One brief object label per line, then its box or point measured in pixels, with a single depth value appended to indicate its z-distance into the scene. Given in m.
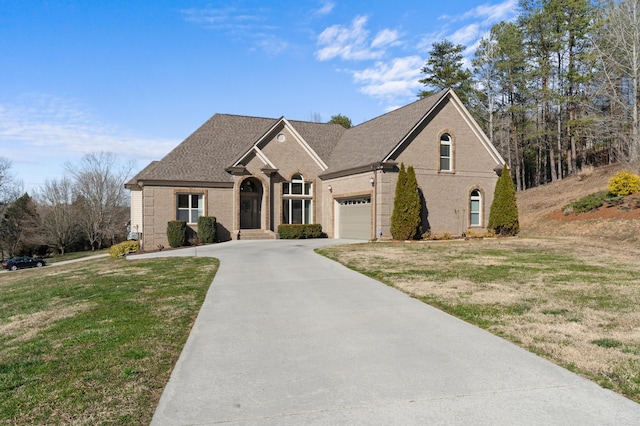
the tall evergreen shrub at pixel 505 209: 24.44
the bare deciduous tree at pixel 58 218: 50.94
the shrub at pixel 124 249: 22.15
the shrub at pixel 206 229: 24.47
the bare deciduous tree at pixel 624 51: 29.12
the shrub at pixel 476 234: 23.82
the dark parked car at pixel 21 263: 36.81
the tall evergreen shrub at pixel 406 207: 22.67
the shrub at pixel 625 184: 23.77
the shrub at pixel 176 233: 23.80
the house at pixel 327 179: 24.39
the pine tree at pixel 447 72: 48.38
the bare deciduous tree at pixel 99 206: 54.09
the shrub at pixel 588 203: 24.62
